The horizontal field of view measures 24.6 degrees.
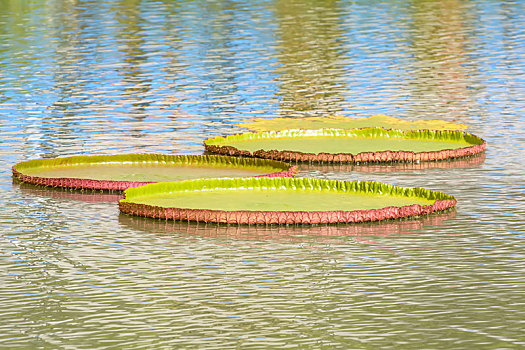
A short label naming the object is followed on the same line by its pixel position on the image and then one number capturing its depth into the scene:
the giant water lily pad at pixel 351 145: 16.77
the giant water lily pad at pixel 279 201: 12.59
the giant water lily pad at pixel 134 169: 14.96
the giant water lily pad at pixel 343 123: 19.12
